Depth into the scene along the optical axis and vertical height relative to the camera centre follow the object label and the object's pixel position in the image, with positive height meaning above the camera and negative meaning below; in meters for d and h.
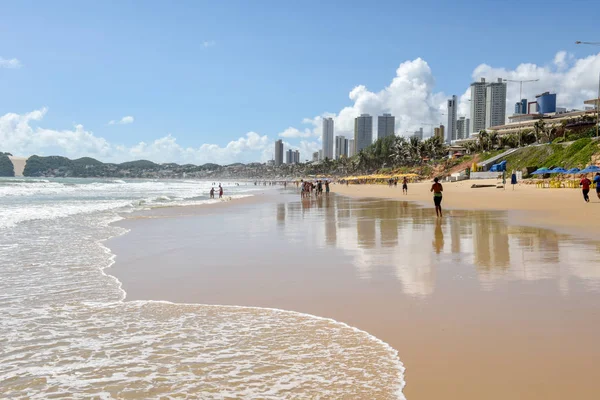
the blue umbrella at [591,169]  39.25 +0.54
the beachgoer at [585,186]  23.66 -0.56
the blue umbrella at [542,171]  44.79 +0.46
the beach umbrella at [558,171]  43.77 +0.44
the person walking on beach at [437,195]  18.55 -0.77
